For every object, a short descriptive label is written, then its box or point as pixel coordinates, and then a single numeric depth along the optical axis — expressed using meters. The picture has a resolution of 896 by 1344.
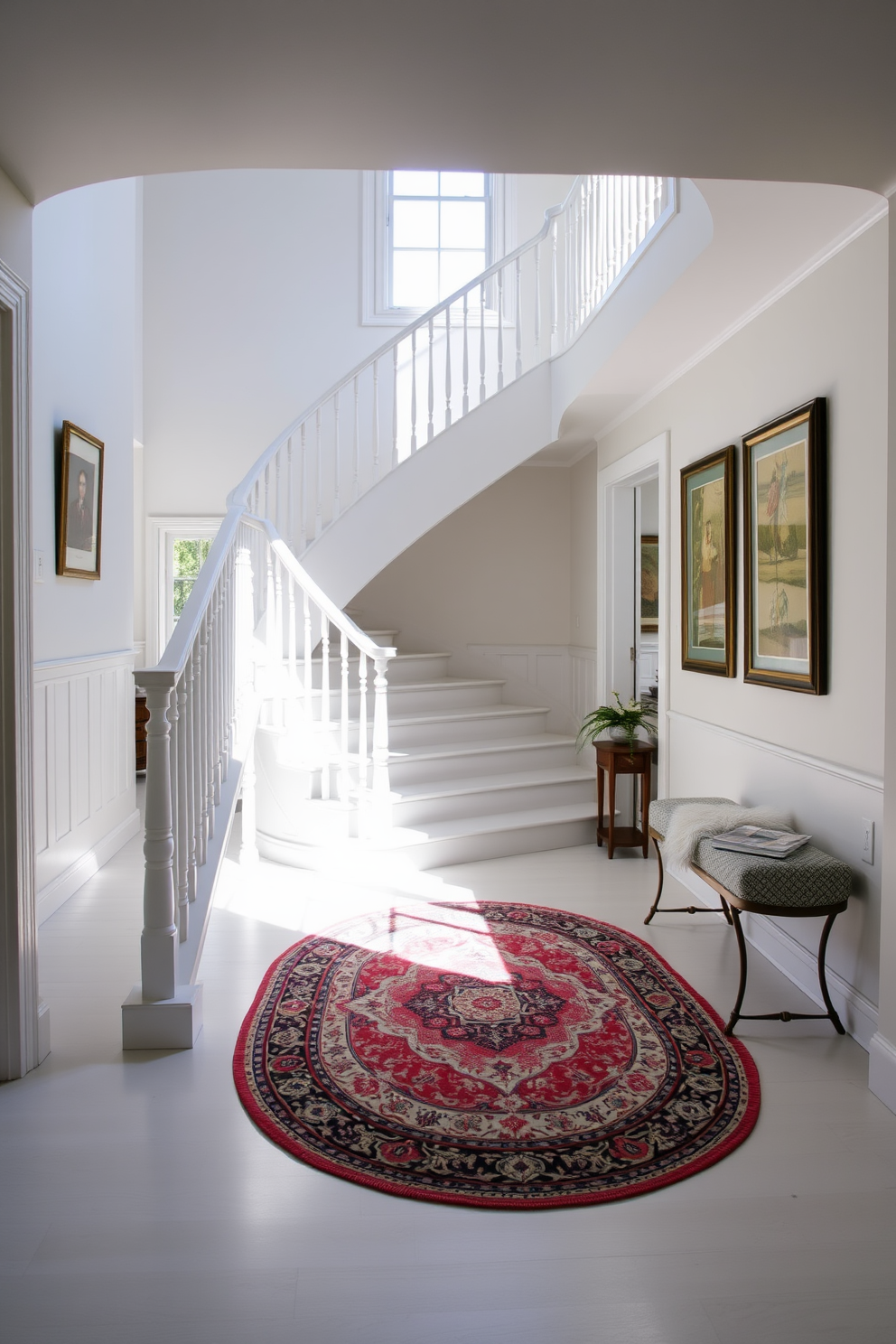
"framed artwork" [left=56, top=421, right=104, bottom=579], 4.17
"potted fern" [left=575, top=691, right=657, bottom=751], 4.82
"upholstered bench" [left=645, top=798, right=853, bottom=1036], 2.68
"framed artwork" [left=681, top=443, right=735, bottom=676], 3.76
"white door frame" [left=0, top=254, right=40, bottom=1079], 2.43
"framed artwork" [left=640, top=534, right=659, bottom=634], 7.30
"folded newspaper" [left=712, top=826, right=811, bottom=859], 2.84
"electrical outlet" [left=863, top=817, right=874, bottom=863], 2.73
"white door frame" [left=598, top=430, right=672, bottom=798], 5.05
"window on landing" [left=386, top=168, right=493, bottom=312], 7.18
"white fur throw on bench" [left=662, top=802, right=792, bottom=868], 3.18
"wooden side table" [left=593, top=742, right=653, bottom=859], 4.75
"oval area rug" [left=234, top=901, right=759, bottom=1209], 2.12
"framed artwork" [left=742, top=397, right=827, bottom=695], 2.96
